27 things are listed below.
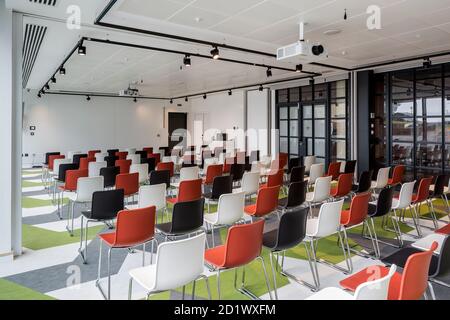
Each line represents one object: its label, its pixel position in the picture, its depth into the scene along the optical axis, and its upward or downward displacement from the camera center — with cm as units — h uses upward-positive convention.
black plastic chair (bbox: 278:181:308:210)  514 -65
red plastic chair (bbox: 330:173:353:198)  609 -59
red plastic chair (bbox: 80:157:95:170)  826 -17
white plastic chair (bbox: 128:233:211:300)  246 -85
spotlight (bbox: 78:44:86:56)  674 +215
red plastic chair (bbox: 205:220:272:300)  288 -83
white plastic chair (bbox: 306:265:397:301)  184 -79
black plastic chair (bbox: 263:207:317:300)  331 -79
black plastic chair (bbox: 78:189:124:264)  431 -66
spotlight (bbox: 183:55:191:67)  774 +220
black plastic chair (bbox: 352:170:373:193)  639 -53
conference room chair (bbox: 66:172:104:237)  530 -51
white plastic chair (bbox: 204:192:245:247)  420 -70
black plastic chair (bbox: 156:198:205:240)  385 -75
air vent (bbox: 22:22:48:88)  654 +254
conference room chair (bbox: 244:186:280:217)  464 -68
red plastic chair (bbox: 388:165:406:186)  733 -45
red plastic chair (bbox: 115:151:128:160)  1065 +3
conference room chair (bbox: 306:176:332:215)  555 -61
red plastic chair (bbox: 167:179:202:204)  535 -57
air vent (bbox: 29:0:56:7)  494 +233
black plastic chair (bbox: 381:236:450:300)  274 -98
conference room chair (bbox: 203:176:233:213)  573 -56
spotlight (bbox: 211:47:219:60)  704 +217
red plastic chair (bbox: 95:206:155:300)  339 -78
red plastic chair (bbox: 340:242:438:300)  215 -91
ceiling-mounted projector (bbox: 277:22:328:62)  613 +195
